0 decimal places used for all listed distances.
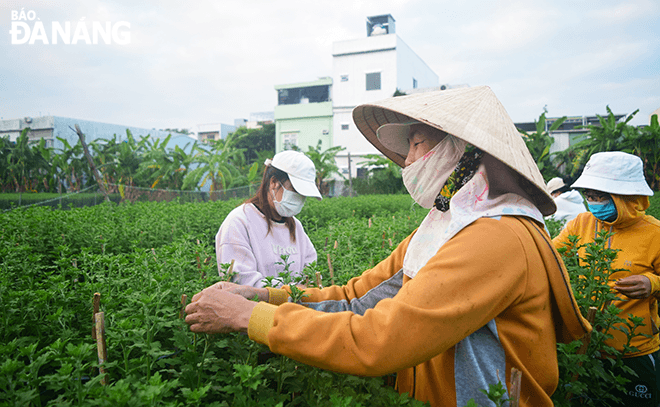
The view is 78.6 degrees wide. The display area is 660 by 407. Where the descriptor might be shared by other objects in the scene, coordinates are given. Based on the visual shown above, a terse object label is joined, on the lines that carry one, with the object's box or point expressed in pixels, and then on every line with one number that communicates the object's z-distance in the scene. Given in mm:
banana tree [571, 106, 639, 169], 17031
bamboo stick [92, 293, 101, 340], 1466
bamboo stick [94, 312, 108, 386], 1300
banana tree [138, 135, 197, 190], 17391
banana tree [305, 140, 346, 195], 21641
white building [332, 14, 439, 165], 30719
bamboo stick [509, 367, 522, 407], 1151
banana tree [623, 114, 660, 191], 16078
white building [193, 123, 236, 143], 51469
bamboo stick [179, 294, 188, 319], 1530
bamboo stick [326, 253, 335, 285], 2570
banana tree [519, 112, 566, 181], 18953
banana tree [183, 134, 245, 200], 17000
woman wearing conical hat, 1144
